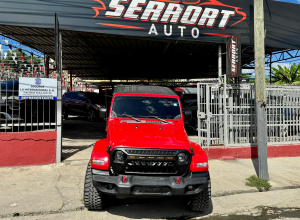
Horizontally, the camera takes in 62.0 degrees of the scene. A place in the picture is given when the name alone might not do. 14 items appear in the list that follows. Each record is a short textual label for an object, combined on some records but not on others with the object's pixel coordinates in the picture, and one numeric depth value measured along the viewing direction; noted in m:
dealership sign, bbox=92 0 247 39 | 7.80
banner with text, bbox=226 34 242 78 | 7.99
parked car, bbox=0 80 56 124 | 6.16
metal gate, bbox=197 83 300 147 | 7.32
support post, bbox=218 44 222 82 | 9.13
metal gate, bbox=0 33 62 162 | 6.18
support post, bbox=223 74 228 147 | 7.26
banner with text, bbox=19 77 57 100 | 6.12
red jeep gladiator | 3.40
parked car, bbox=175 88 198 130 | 11.56
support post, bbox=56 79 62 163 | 6.53
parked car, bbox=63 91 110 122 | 14.19
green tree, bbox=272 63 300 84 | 23.97
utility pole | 5.57
